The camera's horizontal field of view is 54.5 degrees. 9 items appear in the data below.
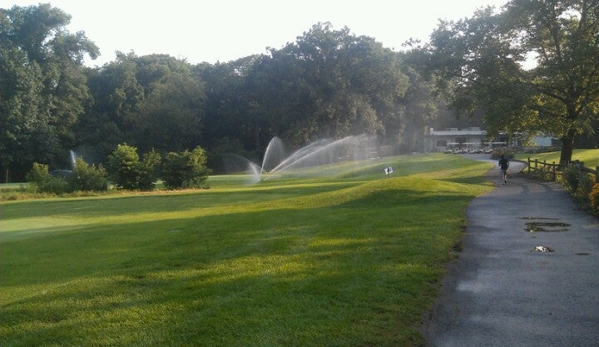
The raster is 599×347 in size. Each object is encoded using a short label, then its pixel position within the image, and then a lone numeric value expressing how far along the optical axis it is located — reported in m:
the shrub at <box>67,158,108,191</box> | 38.69
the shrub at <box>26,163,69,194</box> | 37.88
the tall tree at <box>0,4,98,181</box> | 66.88
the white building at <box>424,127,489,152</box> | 108.75
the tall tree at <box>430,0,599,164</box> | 32.84
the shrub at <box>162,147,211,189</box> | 41.09
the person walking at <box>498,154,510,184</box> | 31.82
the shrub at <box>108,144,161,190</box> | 39.66
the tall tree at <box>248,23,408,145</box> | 77.00
